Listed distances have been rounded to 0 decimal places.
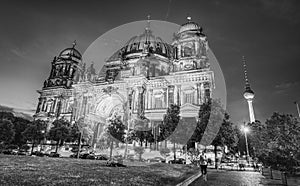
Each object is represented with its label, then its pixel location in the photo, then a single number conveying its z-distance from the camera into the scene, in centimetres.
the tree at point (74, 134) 4166
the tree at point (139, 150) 3376
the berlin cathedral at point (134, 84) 4219
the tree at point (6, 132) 3891
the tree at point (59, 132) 4064
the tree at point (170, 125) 3045
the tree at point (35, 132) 4225
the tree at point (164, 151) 3403
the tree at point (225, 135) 2667
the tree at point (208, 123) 2666
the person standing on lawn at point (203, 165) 1233
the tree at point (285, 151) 1012
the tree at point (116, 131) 3628
